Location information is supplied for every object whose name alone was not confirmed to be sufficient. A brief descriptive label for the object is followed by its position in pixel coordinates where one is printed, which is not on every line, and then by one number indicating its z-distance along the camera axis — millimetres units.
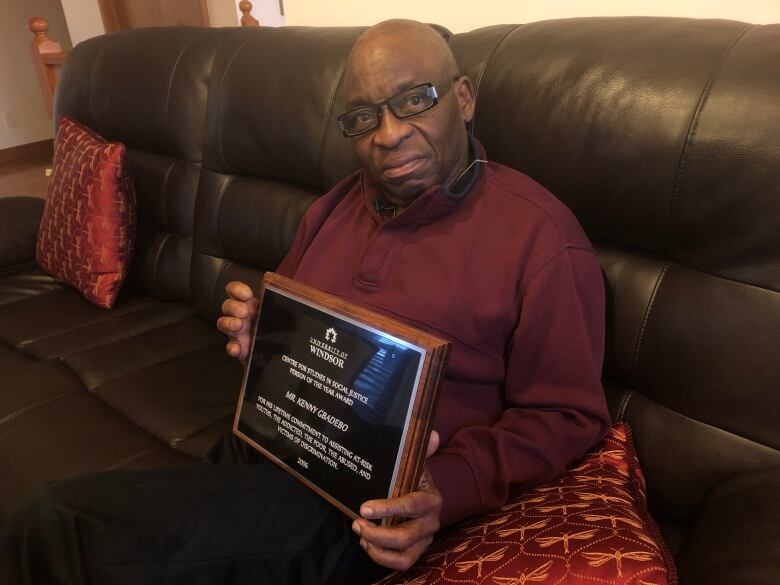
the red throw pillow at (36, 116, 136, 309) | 1634
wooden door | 2951
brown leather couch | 812
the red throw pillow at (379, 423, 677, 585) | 622
